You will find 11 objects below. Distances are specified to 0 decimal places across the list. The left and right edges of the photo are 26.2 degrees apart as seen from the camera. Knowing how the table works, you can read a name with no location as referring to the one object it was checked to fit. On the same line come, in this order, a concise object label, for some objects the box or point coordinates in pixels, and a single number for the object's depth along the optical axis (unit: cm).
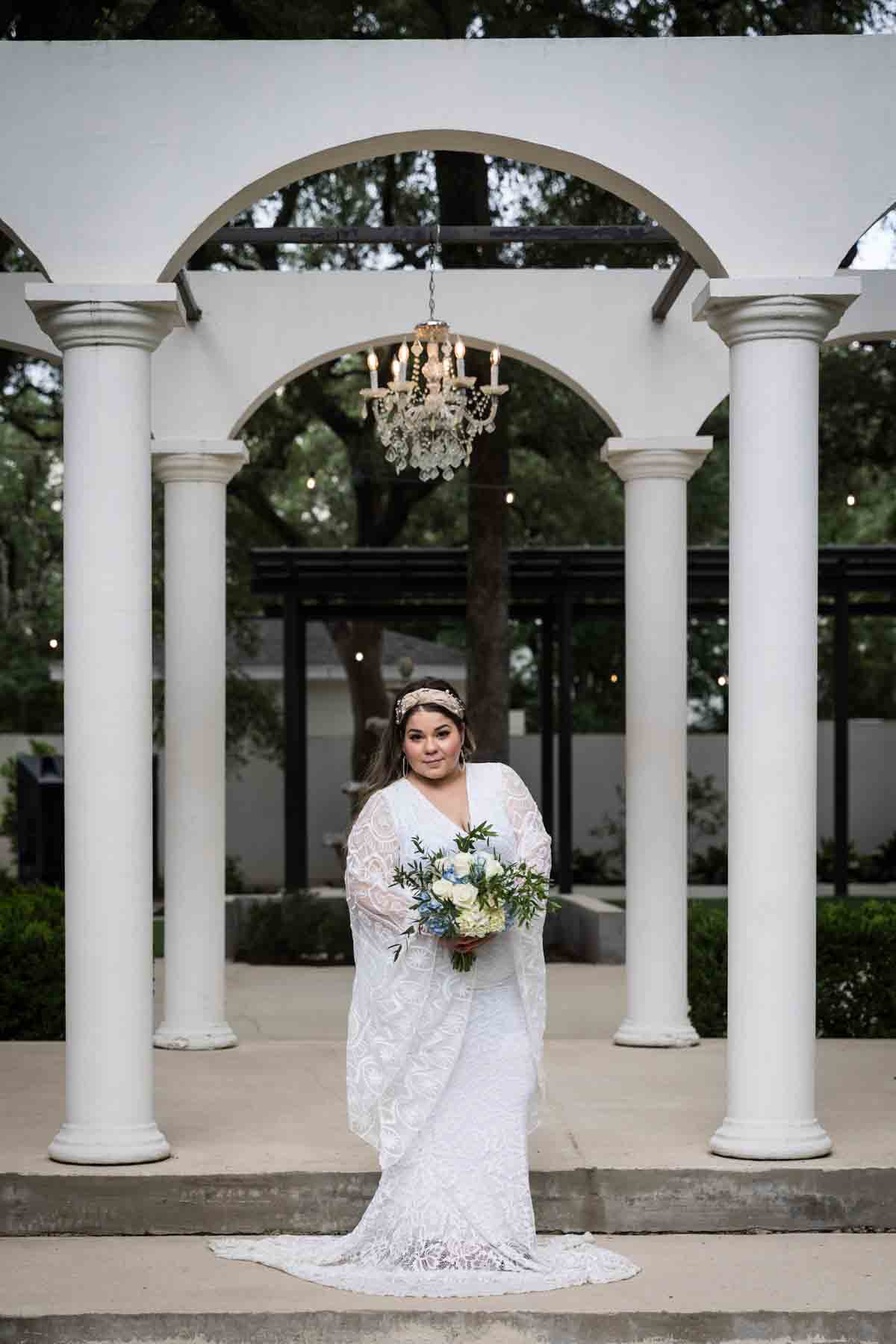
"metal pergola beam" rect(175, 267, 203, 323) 965
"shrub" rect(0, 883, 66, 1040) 1071
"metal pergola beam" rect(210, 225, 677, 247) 975
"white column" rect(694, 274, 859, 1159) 718
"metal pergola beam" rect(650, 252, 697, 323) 930
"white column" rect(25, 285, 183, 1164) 714
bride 639
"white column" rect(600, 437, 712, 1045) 1030
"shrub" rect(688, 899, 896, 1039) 1087
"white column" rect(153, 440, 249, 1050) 1033
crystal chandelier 1216
